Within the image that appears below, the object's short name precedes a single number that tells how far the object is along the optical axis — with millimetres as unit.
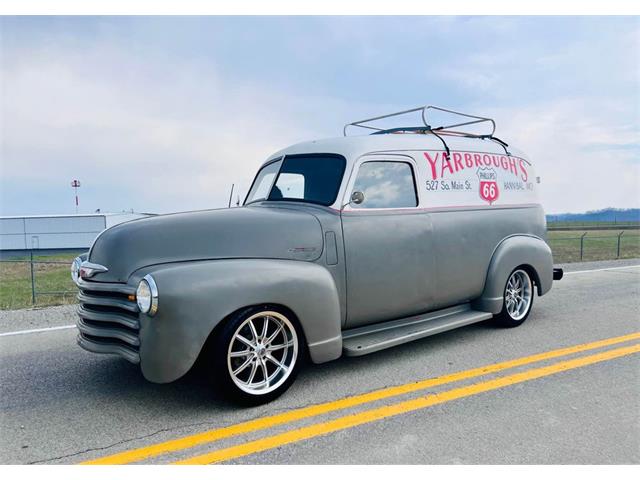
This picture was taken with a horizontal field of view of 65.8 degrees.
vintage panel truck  3723
